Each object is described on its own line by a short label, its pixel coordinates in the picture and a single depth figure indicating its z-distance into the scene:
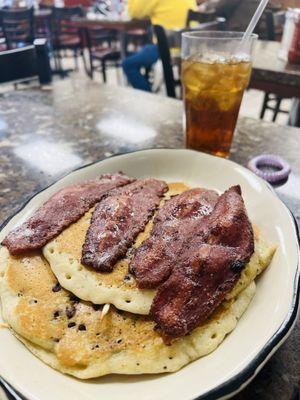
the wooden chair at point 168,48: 0.70
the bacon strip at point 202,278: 0.18
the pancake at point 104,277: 0.19
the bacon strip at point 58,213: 0.23
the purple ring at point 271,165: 0.35
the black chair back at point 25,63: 0.58
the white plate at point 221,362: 0.15
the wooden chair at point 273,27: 1.15
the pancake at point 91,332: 0.17
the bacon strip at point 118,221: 0.22
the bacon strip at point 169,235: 0.20
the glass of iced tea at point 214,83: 0.35
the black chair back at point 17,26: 1.98
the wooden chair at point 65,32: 2.27
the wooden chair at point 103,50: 1.87
